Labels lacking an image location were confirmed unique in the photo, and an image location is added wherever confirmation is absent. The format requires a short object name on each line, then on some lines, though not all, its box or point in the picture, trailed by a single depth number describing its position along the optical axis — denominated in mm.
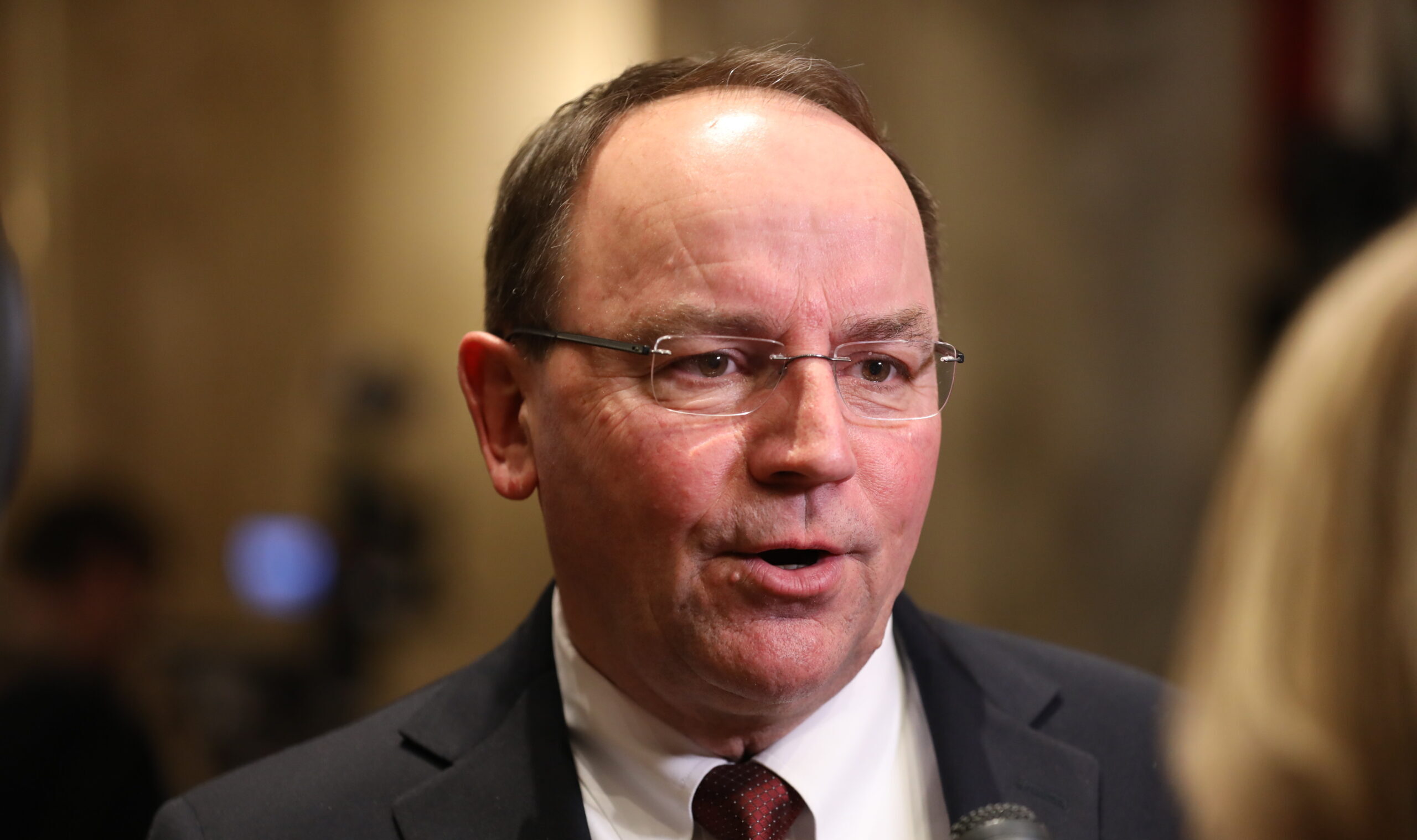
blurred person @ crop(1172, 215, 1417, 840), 1500
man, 1699
